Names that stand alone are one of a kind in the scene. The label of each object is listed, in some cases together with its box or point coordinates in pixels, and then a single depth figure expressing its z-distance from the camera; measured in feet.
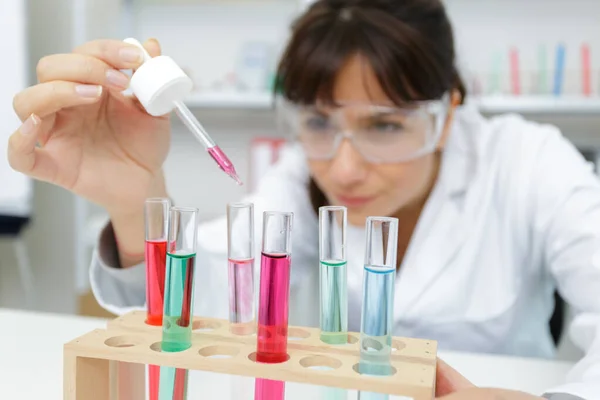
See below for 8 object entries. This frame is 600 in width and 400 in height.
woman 2.05
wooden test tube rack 1.17
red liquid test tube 1.39
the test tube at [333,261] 1.25
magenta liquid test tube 1.22
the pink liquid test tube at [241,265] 1.25
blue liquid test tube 1.19
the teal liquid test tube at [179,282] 1.28
